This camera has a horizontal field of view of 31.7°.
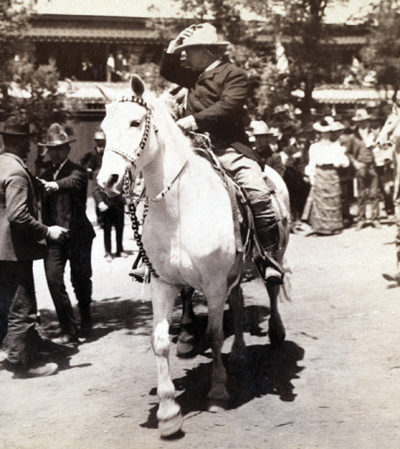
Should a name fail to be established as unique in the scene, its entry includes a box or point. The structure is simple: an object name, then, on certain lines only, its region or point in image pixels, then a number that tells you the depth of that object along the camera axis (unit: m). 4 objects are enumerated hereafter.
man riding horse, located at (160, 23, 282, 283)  5.73
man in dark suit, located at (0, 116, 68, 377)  6.33
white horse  4.91
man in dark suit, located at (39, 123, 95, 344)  7.45
